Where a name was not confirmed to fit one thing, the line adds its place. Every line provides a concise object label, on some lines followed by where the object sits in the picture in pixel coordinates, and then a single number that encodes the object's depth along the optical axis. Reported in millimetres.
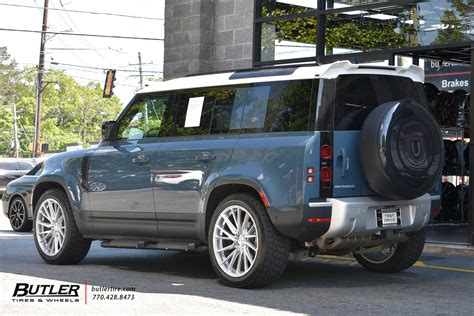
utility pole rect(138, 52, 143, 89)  68375
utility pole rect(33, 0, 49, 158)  52781
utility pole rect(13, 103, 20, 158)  77312
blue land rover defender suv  8227
